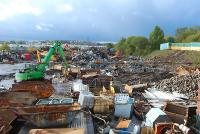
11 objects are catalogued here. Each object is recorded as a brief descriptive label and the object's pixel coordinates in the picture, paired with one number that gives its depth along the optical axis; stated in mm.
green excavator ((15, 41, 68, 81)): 10754
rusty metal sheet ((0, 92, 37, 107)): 6935
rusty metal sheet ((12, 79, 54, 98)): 8218
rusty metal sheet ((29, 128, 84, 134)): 5146
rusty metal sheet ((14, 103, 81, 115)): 6168
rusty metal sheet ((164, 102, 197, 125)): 5993
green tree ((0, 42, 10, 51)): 42760
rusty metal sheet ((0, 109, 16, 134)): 5335
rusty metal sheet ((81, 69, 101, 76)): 13897
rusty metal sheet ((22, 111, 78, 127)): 5932
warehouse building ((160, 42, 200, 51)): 25267
